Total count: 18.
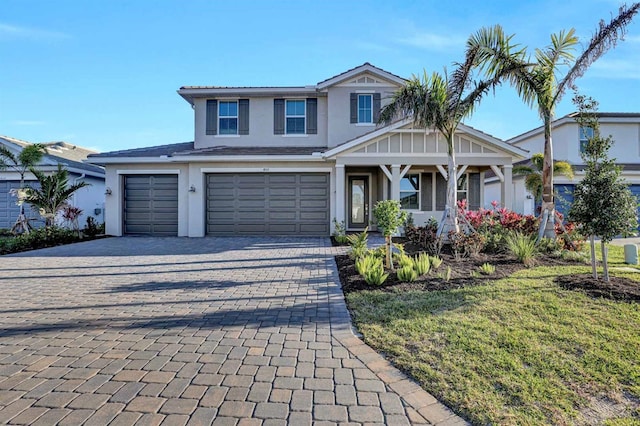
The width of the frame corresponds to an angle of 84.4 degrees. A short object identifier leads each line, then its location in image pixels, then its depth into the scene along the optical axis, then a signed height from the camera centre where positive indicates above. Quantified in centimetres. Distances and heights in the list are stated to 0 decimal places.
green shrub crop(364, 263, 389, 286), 597 -100
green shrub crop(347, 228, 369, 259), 788 -65
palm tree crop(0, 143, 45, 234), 1394 +249
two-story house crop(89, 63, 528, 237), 1268 +206
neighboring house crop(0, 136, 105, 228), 1748 +188
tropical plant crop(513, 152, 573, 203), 1449 +190
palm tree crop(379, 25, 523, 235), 921 +332
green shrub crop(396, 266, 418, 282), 612 -98
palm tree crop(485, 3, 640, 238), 904 +365
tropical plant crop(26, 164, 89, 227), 1334 +88
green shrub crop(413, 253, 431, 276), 646 -89
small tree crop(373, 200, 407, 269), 710 -2
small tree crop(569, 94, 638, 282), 572 +31
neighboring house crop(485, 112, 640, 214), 1759 +382
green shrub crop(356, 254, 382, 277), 642 -87
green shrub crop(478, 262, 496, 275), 651 -97
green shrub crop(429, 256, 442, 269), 697 -89
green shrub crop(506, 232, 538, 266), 743 -68
